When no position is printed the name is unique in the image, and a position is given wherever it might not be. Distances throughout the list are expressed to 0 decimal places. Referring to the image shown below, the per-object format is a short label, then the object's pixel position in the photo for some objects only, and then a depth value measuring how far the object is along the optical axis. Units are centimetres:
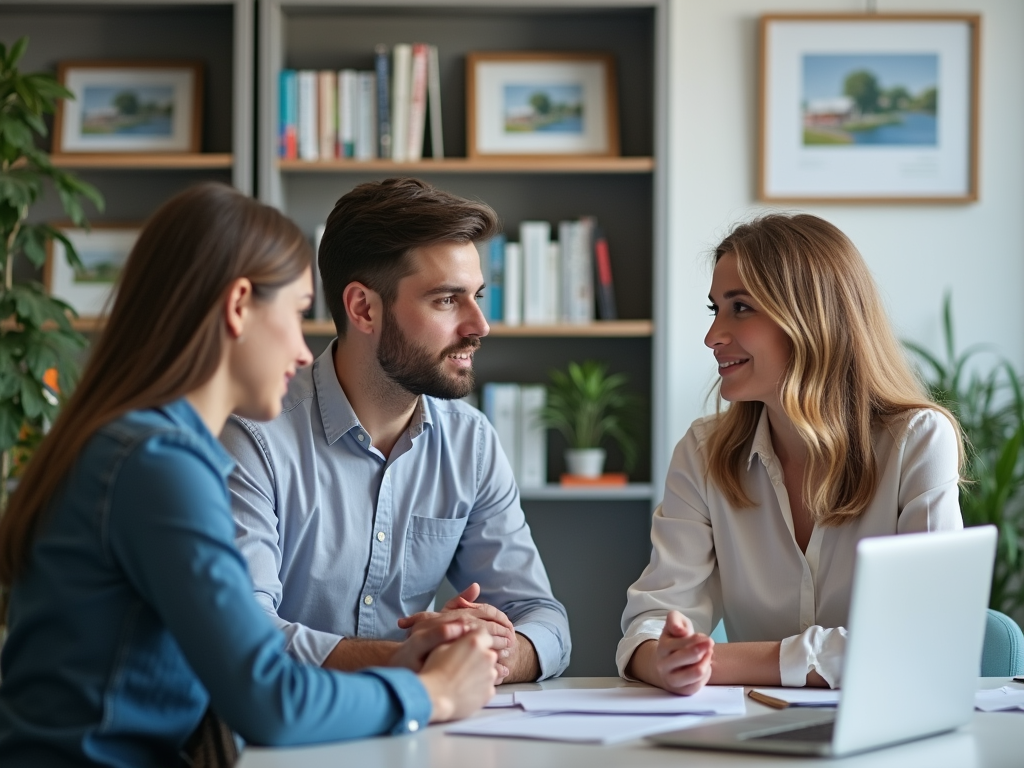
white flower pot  321
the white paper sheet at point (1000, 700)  136
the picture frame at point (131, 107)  327
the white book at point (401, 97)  319
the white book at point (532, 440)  322
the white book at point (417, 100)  319
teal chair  162
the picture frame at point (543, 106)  329
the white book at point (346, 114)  320
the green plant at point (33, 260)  265
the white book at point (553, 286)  323
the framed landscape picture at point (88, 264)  331
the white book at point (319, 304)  319
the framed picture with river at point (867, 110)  338
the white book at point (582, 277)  323
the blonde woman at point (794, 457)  174
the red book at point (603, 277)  324
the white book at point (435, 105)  325
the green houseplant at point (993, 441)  303
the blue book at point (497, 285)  322
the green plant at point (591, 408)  319
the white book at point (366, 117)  320
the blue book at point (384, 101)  320
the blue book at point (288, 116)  318
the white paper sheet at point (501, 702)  134
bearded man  185
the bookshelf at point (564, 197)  335
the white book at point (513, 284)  321
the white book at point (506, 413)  323
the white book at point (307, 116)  318
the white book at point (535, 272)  322
